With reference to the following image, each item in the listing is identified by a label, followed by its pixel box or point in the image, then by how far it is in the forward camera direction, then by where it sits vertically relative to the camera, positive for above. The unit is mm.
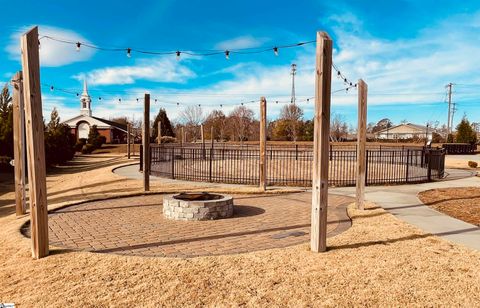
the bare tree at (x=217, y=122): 63500 +3258
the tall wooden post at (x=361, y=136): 7941 +47
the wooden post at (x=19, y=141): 7613 -35
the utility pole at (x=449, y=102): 55781 +6277
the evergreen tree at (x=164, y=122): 67888 +3576
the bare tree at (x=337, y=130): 66212 +1662
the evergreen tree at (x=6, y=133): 18703 +348
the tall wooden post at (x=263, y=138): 11188 -4
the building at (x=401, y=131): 83681 +1916
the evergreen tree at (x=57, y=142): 23438 -220
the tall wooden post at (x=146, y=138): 10688 +31
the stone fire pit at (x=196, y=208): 6996 -1508
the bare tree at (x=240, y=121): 60884 +3365
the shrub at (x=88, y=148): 39781 -1111
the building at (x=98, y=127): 53031 +2011
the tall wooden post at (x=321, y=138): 4887 +2
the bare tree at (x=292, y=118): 58219 +3760
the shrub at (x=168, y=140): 47731 -170
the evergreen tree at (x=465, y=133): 44938 +617
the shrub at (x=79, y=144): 38781 -624
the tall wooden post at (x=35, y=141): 4707 -23
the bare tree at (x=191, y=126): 60631 +2401
